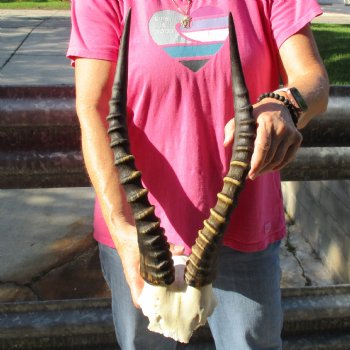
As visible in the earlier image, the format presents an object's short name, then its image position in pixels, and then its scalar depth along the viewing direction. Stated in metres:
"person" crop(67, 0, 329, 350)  1.66
